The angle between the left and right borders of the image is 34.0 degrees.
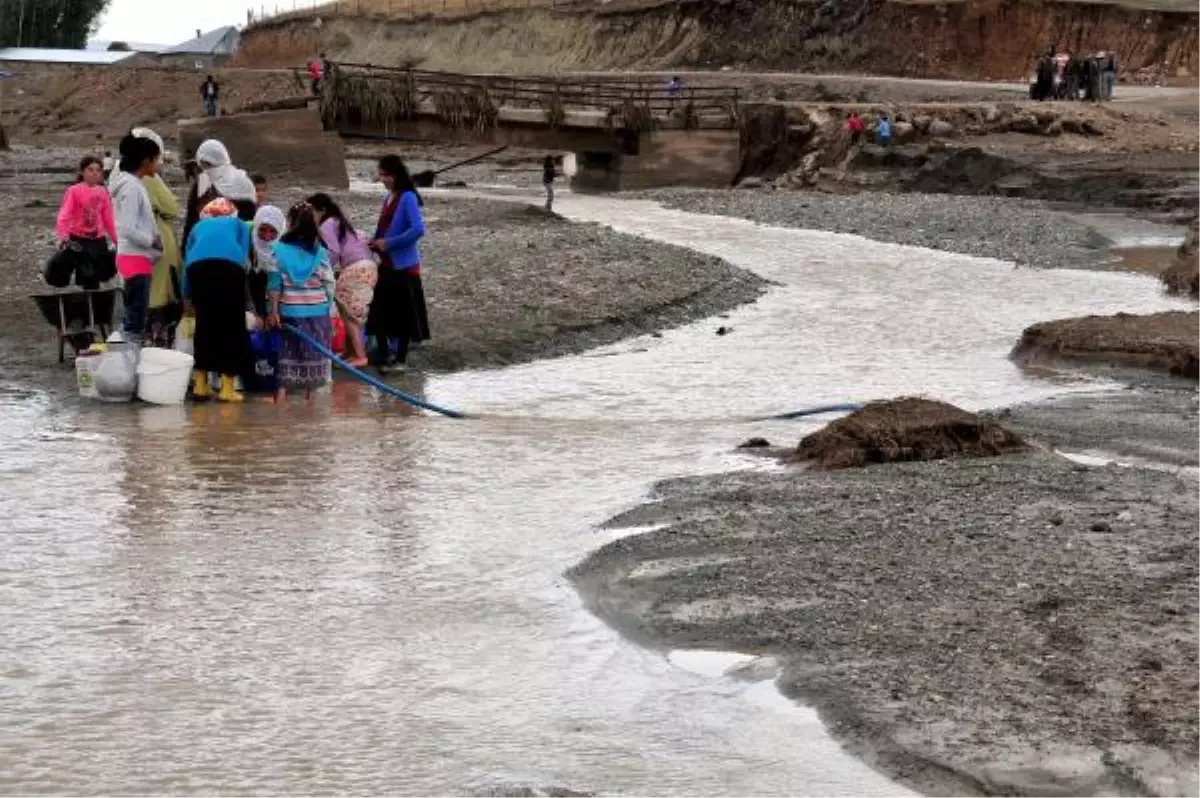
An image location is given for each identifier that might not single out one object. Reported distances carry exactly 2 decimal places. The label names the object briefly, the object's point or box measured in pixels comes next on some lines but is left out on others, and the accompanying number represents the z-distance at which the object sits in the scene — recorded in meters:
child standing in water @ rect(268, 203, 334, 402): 12.73
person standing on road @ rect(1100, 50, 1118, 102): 46.16
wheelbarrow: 13.89
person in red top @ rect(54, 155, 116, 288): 13.41
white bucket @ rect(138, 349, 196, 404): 12.72
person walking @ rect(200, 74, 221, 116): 62.62
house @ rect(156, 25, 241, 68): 97.62
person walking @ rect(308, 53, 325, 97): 38.79
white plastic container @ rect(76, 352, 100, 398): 12.98
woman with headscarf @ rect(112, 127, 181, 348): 13.18
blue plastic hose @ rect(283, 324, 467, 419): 12.95
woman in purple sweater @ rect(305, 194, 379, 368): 13.73
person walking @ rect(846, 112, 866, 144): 40.94
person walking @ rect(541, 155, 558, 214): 33.53
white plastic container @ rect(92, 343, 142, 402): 12.84
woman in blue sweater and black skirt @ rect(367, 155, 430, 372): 13.84
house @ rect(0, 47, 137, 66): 83.69
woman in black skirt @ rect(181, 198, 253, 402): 12.45
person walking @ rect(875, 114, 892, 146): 40.31
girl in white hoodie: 12.83
